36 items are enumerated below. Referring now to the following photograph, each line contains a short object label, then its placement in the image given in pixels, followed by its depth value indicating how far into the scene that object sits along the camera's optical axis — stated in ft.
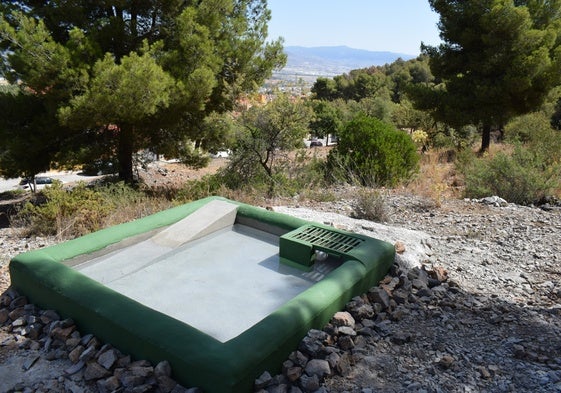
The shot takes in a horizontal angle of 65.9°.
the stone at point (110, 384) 7.68
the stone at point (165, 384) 7.51
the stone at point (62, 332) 9.14
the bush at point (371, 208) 17.95
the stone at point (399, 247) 13.69
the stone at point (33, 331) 9.45
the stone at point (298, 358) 8.24
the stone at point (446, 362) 8.50
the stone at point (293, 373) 7.94
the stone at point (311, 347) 8.46
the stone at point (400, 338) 9.33
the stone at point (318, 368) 8.04
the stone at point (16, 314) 10.12
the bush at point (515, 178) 20.94
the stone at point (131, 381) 7.62
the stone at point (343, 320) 9.55
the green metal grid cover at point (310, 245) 12.35
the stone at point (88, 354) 8.48
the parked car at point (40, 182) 73.51
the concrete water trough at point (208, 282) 7.84
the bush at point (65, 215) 16.65
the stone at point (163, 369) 7.58
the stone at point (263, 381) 7.52
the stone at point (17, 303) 10.54
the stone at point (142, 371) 7.73
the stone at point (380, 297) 10.71
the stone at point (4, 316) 10.18
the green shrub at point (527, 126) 40.32
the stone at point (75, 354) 8.58
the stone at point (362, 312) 10.02
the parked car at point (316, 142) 115.08
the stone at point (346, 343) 9.02
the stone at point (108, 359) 8.12
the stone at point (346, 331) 9.18
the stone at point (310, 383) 7.73
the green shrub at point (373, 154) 25.62
